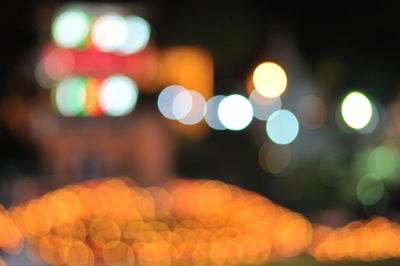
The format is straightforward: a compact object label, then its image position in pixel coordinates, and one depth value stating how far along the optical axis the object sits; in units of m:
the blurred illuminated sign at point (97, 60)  24.84
